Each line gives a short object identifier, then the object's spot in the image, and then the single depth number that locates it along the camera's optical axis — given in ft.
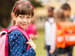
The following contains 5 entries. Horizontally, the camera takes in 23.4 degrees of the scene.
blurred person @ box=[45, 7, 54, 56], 15.20
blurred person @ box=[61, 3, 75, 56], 14.80
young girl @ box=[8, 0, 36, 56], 6.91
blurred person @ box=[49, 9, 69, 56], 13.66
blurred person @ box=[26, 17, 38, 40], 22.18
